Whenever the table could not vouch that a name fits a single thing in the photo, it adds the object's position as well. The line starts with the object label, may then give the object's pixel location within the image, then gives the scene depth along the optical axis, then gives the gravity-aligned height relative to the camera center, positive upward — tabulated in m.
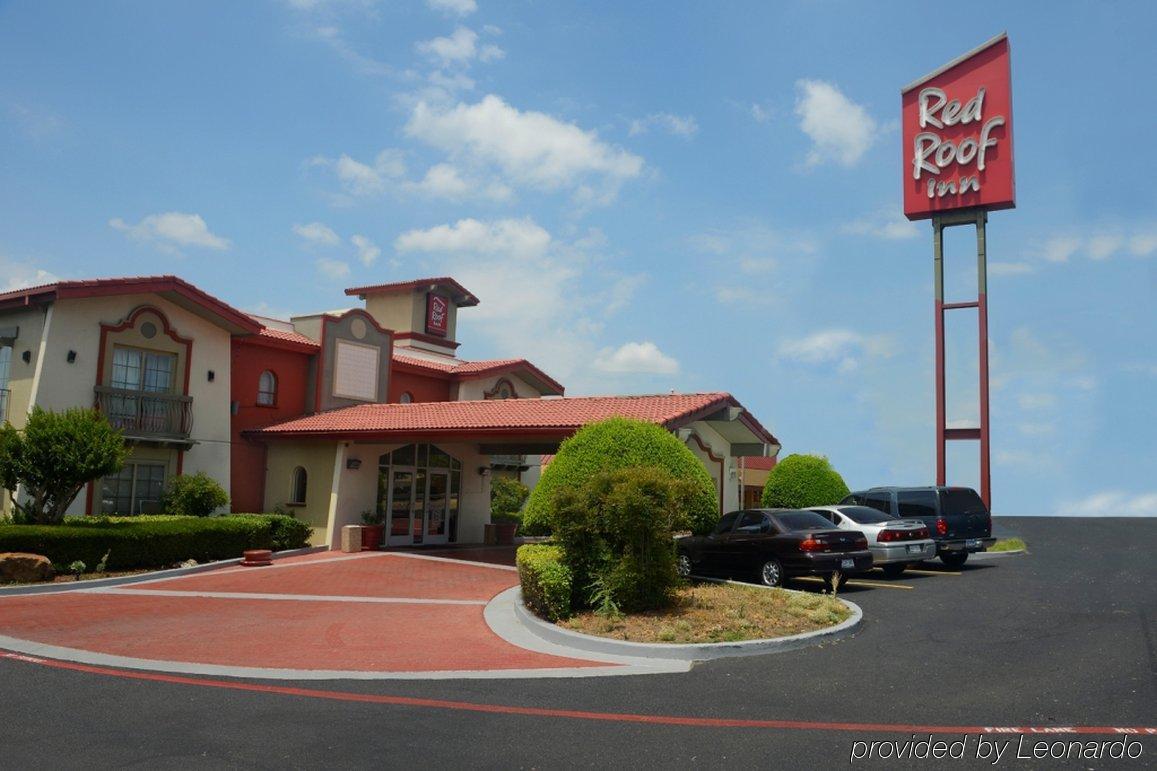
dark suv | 18.97 -0.11
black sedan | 15.00 -0.79
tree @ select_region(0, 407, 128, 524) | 17.47 +0.40
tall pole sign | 30.19 +12.25
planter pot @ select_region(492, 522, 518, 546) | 27.22 -1.20
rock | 15.88 -1.63
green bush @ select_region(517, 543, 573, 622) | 11.91 -1.23
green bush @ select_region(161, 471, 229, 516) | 21.64 -0.34
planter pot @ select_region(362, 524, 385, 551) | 23.27 -1.25
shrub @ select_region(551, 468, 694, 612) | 12.49 -0.54
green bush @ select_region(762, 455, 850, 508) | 27.77 +0.65
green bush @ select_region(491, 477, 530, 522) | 31.30 -0.18
